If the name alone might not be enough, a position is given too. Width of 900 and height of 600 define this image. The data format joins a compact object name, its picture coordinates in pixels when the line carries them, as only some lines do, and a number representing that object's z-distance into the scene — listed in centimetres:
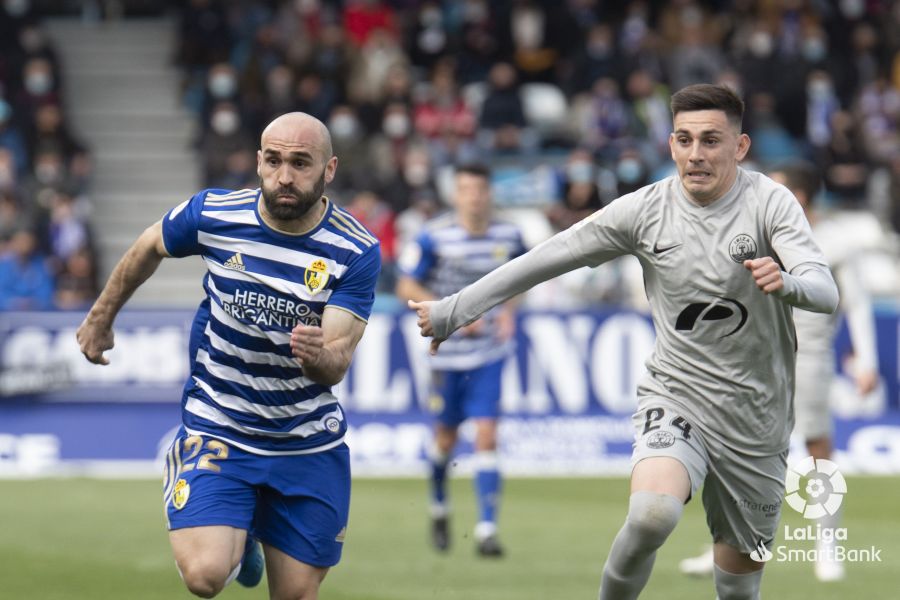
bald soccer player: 1295
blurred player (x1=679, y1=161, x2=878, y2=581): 1892
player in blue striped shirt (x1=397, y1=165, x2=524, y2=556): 2219
